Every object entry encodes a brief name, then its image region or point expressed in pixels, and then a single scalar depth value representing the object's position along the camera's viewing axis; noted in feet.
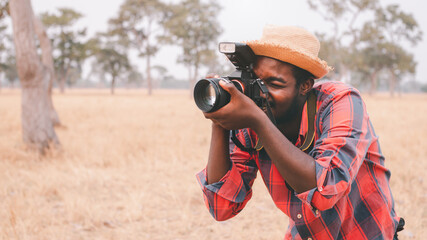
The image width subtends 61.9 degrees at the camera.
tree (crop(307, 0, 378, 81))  96.58
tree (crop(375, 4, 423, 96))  115.14
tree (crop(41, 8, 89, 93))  117.39
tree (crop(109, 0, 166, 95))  114.21
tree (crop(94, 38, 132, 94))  141.59
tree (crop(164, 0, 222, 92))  106.32
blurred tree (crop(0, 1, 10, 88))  132.98
